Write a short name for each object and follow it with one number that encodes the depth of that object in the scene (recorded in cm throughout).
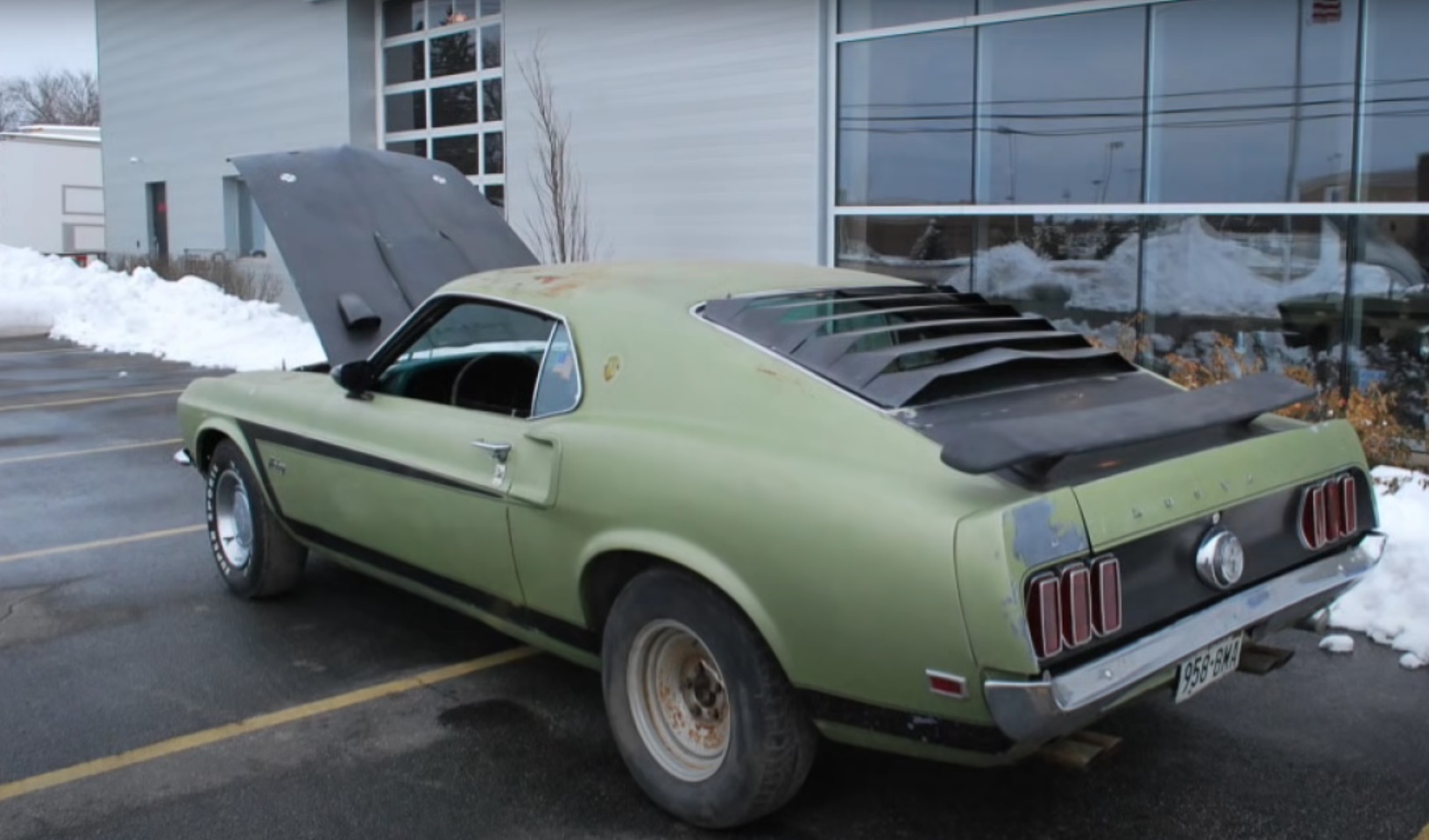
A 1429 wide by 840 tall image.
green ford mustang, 295
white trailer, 3403
